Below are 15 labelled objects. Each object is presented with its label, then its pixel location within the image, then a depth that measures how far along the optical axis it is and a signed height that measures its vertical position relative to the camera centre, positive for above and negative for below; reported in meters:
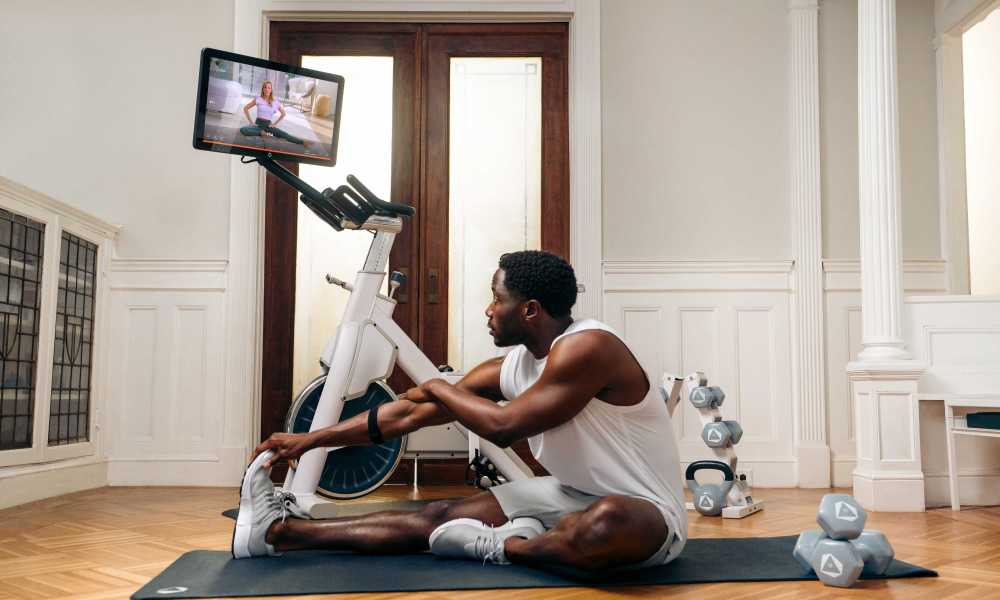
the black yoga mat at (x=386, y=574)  2.00 -0.56
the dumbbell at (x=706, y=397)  3.50 -0.18
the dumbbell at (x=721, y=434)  3.45 -0.33
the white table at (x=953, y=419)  3.48 -0.27
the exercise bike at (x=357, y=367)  3.03 -0.06
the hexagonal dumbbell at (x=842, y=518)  2.09 -0.41
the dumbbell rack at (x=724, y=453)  3.37 -0.41
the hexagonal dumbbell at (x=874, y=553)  2.15 -0.51
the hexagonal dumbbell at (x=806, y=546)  2.18 -0.50
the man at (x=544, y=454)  2.04 -0.26
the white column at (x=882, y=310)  3.59 +0.19
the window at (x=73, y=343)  3.96 +0.04
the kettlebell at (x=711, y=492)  3.38 -0.56
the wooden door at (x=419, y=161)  4.63 +1.08
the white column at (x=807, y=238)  4.46 +0.63
